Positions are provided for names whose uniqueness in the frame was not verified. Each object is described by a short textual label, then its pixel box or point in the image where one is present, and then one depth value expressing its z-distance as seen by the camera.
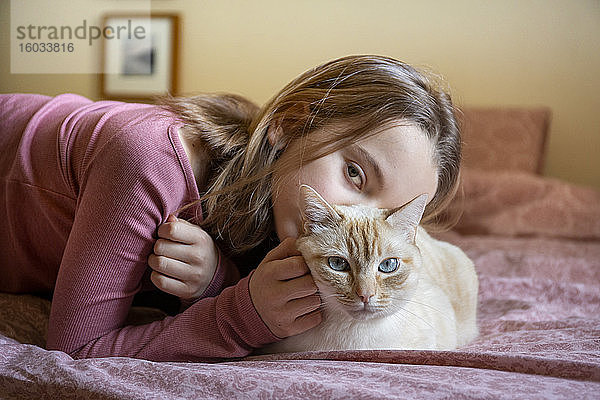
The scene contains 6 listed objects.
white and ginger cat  0.90
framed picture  3.34
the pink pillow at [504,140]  3.00
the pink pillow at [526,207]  2.46
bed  0.76
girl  0.97
